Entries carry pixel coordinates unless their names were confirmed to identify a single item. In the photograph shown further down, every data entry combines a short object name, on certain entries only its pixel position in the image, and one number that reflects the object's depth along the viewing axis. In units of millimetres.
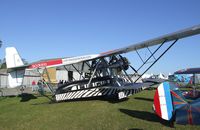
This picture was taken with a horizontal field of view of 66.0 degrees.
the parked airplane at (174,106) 4667
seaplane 9592
